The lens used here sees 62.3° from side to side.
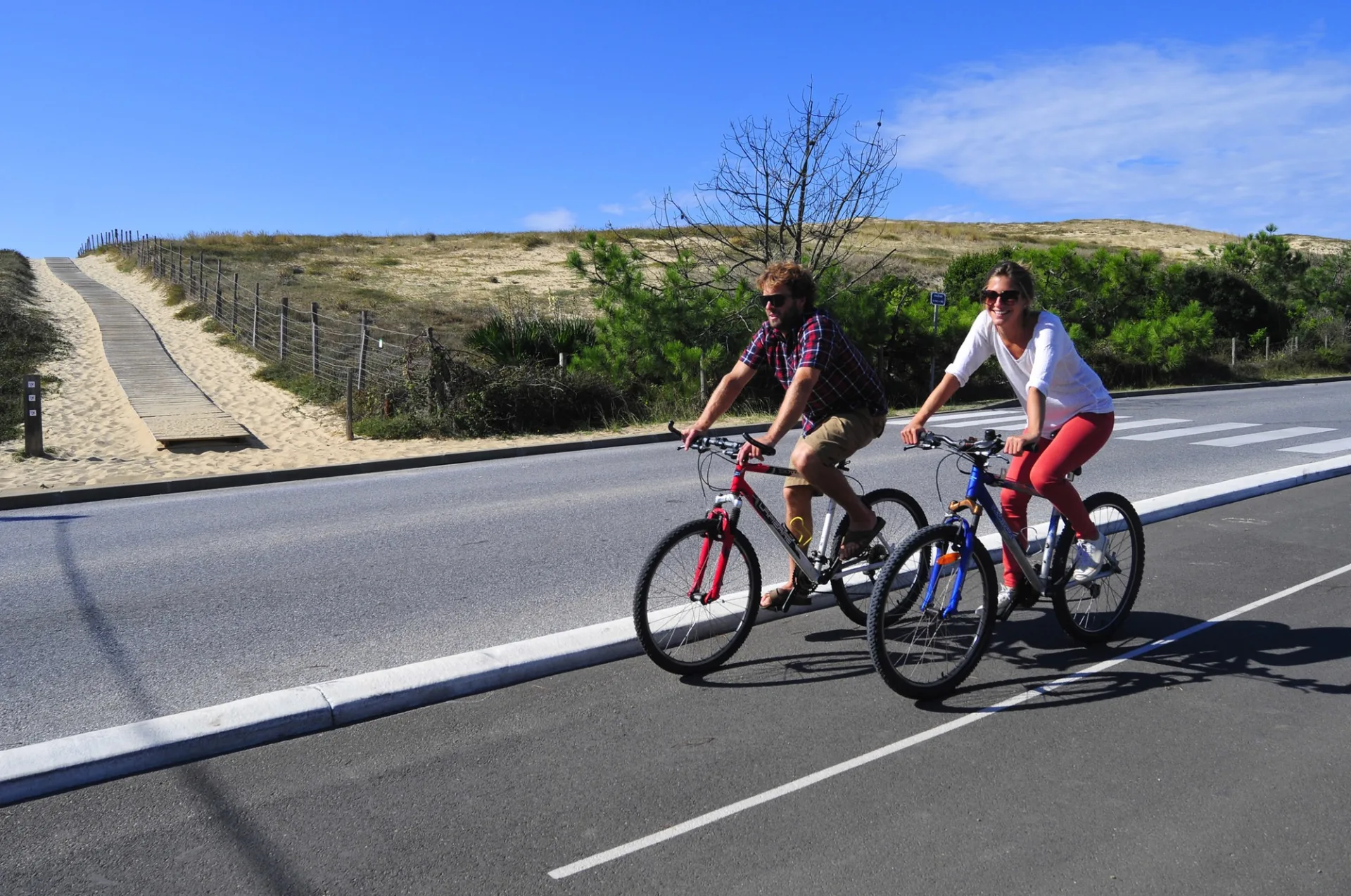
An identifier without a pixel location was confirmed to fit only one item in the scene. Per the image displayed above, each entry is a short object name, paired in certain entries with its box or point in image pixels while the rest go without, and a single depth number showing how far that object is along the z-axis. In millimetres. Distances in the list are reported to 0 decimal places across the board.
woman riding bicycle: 5082
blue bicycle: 4676
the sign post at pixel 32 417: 14070
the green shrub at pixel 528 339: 19750
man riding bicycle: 5191
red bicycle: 5027
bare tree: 21391
